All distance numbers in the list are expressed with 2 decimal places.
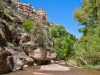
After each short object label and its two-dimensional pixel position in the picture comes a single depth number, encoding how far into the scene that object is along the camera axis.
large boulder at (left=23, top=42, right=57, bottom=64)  36.25
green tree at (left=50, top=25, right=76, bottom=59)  55.12
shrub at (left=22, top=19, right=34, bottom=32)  51.98
